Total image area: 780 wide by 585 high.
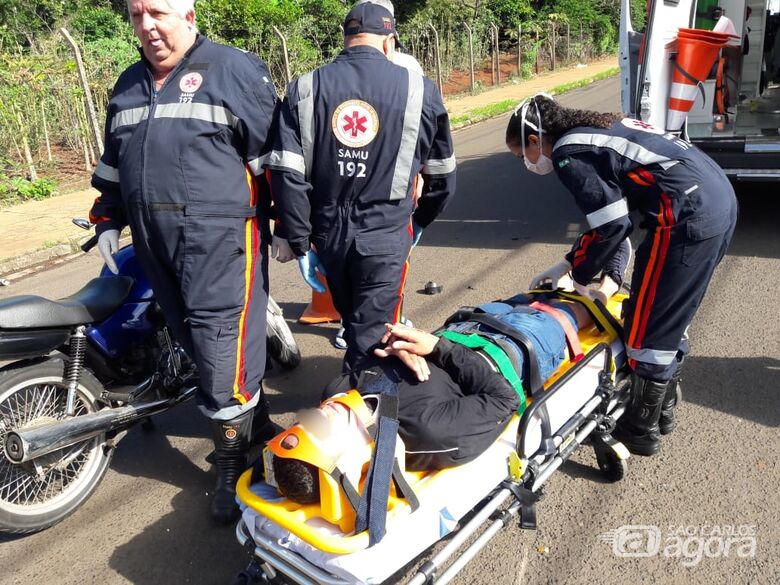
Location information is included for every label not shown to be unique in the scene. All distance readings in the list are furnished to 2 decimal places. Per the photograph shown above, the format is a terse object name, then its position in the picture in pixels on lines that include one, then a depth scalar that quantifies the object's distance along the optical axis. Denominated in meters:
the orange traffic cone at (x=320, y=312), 5.14
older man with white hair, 2.84
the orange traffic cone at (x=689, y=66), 5.98
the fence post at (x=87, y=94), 9.64
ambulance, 5.93
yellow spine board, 2.10
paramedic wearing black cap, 2.94
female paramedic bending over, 2.92
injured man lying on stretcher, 2.23
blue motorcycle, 2.91
